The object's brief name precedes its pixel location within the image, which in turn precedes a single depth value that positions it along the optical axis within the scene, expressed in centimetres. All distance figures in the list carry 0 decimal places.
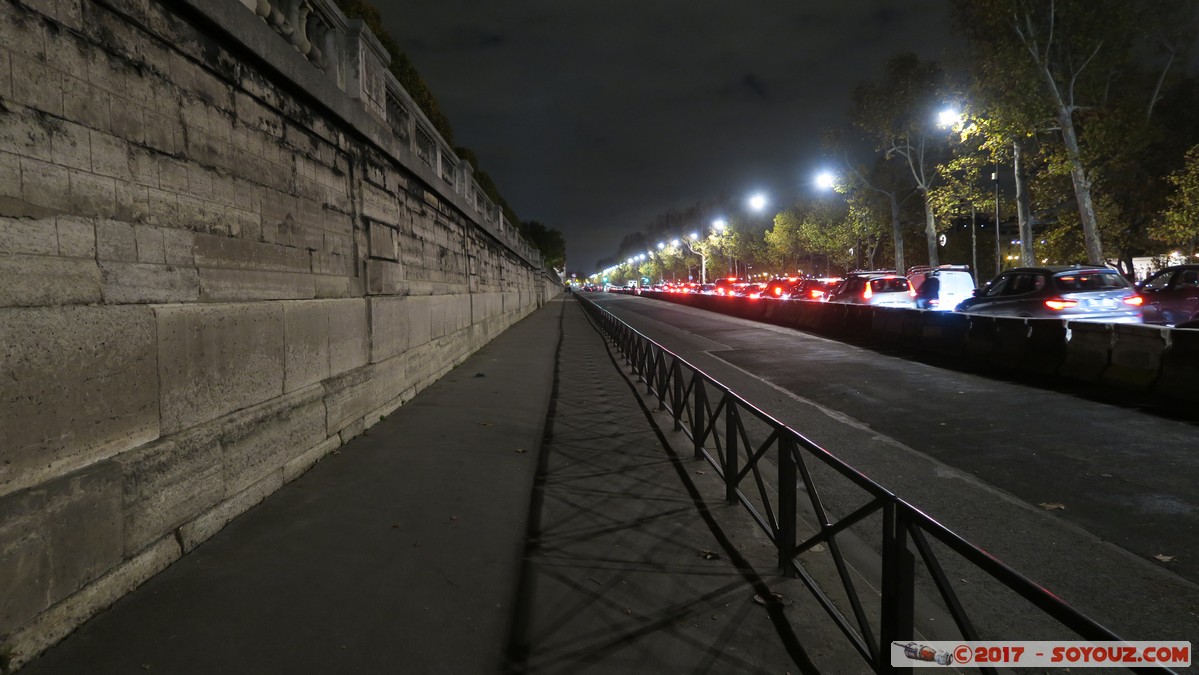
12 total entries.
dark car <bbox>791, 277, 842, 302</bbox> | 2948
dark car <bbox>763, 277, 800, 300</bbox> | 3900
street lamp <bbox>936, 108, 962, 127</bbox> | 2939
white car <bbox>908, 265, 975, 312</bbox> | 1975
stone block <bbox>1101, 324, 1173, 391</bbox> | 889
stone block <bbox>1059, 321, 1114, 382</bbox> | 988
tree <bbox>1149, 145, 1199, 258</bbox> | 2592
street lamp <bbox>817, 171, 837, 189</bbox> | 4922
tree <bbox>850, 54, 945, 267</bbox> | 4062
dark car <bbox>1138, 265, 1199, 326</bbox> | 1513
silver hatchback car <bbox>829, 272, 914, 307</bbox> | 2072
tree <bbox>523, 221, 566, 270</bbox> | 9612
